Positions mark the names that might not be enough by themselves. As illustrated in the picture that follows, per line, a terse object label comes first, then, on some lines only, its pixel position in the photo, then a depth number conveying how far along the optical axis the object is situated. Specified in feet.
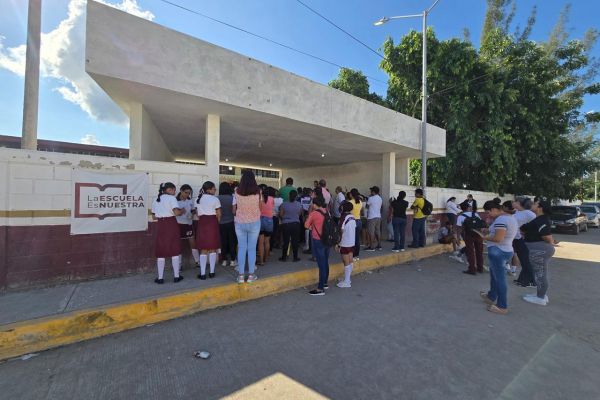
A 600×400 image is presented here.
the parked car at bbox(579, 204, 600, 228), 64.80
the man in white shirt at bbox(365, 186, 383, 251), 27.58
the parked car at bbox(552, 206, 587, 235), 52.65
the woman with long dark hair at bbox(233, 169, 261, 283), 16.16
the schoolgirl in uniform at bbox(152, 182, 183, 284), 15.56
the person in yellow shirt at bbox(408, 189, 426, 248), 27.78
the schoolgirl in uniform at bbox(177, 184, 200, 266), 17.55
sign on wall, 15.74
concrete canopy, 15.37
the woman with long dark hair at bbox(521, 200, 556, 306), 16.38
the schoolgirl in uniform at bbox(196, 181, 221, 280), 16.49
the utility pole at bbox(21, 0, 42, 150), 15.03
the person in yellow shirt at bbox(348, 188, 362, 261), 24.56
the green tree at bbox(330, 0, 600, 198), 45.24
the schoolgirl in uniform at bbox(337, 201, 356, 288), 18.62
